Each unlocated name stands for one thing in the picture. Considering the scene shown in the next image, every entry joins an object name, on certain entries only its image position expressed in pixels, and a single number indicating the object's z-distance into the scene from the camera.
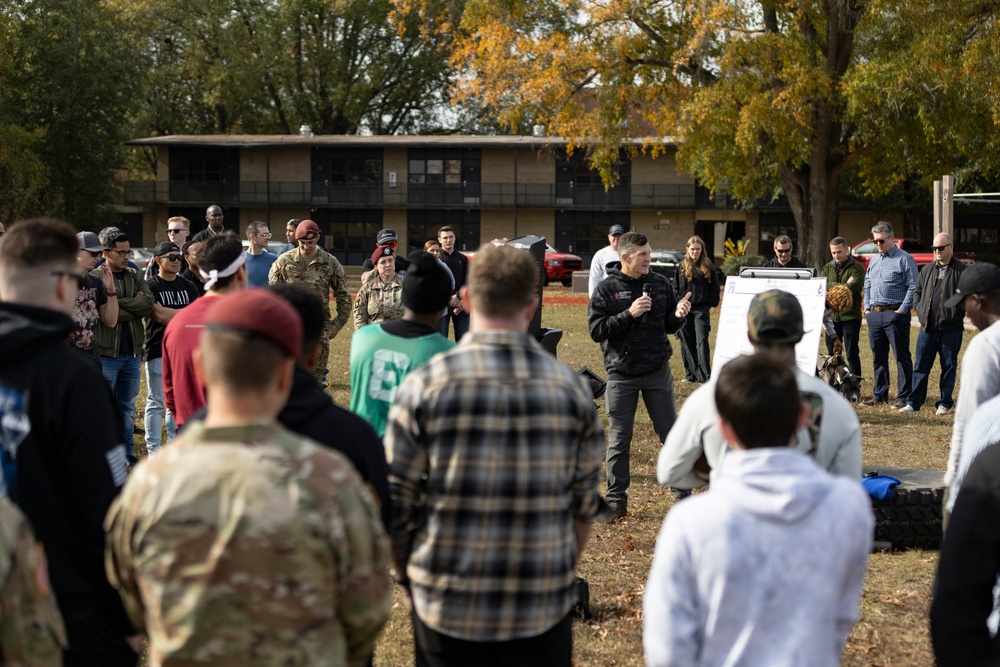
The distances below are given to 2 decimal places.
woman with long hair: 14.12
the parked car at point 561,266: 41.72
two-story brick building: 55.09
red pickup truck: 34.78
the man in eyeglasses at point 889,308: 12.82
